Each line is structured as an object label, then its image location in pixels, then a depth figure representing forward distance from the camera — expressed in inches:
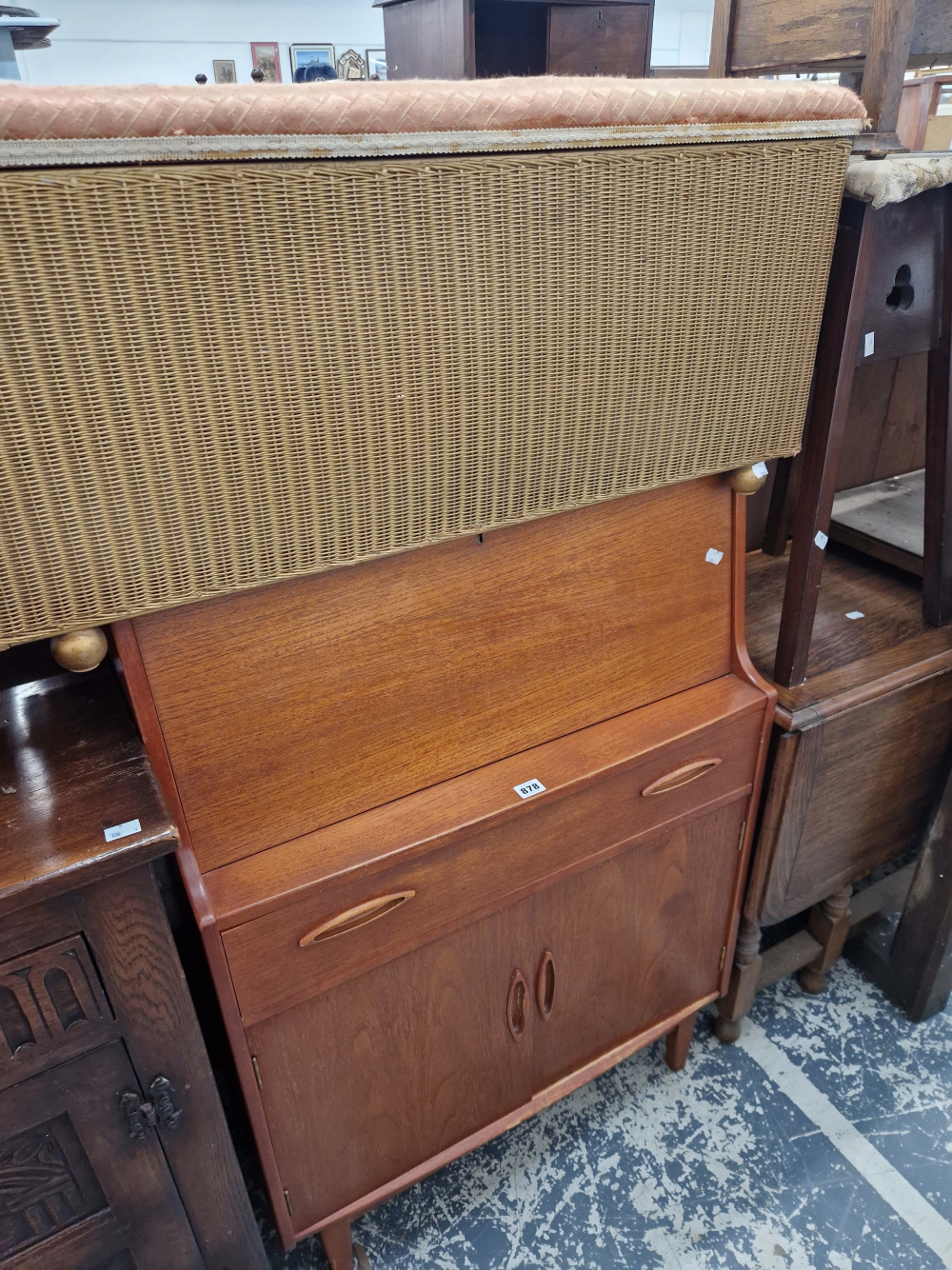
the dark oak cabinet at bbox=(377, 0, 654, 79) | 93.0
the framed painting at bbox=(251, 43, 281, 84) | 141.2
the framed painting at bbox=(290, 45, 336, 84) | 143.7
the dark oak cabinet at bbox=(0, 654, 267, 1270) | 26.7
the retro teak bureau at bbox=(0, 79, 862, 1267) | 21.9
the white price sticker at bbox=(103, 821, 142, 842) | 26.5
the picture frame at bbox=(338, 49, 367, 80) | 143.4
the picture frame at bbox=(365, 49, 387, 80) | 149.9
